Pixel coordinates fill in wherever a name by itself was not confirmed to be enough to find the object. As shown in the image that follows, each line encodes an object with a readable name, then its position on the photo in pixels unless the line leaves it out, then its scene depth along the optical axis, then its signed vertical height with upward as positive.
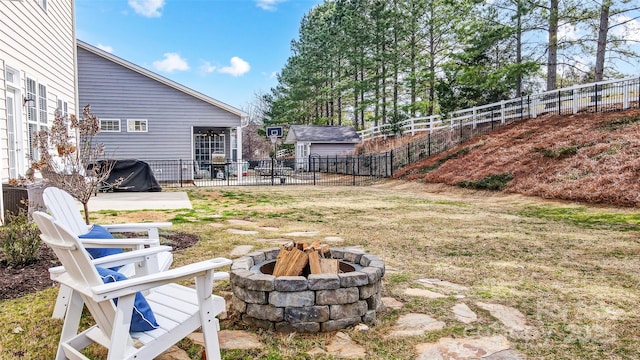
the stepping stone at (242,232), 6.19 -0.93
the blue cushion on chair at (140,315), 2.08 -0.71
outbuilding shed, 28.97 +1.85
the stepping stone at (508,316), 2.90 -1.08
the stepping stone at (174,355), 2.51 -1.11
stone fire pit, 2.81 -0.88
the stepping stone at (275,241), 5.51 -0.95
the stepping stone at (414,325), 2.83 -1.09
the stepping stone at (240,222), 7.16 -0.91
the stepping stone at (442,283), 3.73 -1.05
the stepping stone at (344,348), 2.53 -1.11
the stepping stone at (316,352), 2.55 -1.11
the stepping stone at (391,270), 4.21 -1.03
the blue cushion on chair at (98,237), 2.98 -0.48
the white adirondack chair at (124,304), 1.88 -0.70
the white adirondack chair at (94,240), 2.80 -0.46
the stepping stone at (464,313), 3.04 -1.08
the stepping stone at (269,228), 6.61 -0.94
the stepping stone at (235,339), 2.64 -1.09
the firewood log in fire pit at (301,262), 3.05 -0.68
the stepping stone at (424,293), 3.51 -1.06
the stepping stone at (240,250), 4.80 -0.95
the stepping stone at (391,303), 3.26 -1.06
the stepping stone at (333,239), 5.73 -0.97
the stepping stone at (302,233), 6.11 -0.95
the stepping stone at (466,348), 2.49 -1.10
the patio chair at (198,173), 18.52 -0.17
